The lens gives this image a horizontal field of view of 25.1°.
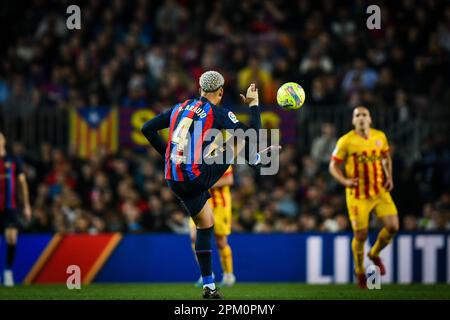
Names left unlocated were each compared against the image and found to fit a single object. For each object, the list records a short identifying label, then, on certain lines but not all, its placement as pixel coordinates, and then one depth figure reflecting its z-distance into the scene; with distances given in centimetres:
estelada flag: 2117
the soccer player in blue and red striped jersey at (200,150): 1175
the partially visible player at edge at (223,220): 1545
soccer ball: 1259
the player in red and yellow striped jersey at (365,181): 1436
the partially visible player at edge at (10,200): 1639
